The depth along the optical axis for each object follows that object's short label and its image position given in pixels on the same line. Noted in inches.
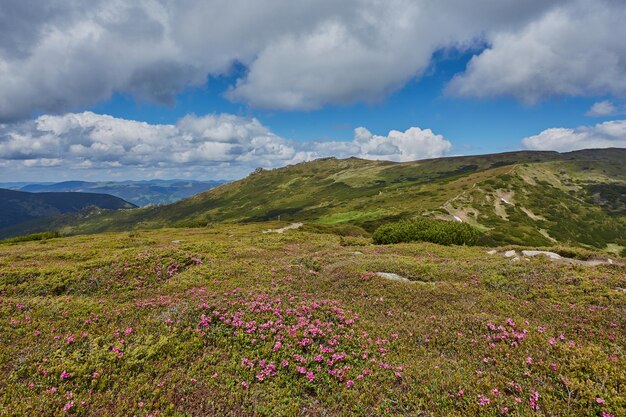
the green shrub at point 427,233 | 1804.9
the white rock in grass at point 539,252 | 1043.7
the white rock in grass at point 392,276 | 795.4
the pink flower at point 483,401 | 350.3
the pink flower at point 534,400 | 341.2
